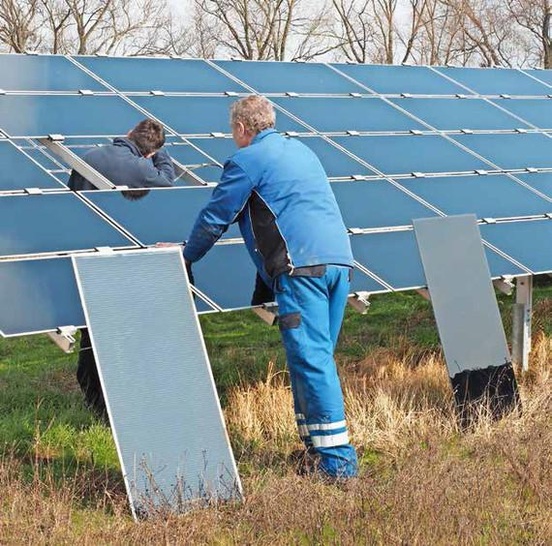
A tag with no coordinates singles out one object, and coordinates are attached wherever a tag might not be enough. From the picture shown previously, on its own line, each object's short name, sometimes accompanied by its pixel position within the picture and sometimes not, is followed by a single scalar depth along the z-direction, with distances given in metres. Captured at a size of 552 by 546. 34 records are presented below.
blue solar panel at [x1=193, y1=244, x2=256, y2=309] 8.13
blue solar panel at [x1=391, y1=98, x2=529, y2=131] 12.90
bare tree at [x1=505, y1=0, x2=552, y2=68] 36.59
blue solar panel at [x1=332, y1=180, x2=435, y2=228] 9.81
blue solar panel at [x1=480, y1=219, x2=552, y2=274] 10.16
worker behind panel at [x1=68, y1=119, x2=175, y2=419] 9.25
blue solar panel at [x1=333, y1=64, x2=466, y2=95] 13.71
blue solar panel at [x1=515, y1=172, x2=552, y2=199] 11.66
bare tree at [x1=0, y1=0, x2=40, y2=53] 31.56
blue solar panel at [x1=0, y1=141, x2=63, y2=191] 8.69
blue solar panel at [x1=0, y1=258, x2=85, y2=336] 7.07
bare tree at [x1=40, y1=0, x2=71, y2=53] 32.50
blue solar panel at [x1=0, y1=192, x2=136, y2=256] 7.89
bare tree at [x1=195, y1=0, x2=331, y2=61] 34.66
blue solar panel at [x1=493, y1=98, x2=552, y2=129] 13.95
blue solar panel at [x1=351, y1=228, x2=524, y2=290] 9.18
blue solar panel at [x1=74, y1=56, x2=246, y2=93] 12.04
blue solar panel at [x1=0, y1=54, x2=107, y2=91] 11.29
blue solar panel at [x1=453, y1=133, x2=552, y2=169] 12.13
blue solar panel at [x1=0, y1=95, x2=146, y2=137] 10.19
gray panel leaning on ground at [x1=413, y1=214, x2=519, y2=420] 8.84
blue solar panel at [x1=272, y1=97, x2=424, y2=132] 11.91
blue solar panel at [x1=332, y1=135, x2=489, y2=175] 11.17
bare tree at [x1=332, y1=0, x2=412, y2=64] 36.56
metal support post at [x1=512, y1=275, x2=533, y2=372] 10.36
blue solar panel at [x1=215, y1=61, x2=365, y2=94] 12.79
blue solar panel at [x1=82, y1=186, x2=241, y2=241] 8.56
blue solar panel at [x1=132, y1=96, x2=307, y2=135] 11.24
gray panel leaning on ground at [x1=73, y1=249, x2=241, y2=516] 6.71
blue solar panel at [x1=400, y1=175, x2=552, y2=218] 10.67
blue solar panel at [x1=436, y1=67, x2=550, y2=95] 14.80
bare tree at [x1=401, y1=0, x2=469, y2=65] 37.16
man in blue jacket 7.28
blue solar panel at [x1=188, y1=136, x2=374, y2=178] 10.63
